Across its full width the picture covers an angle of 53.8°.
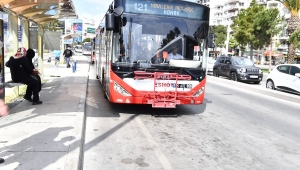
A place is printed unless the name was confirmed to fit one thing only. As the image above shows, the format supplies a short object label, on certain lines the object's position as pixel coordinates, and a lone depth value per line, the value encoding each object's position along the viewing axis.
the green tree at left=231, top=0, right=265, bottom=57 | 44.27
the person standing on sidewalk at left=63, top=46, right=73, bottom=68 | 24.30
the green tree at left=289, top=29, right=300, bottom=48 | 23.62
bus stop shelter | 7.85
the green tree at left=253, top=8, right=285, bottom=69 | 37.50
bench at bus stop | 8.28
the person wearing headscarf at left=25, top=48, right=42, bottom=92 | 8.94
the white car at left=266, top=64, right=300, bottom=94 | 14.38
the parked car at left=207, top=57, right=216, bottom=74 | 26.29
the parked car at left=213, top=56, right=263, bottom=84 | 19.84
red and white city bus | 7.52
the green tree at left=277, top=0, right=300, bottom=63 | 24.77
